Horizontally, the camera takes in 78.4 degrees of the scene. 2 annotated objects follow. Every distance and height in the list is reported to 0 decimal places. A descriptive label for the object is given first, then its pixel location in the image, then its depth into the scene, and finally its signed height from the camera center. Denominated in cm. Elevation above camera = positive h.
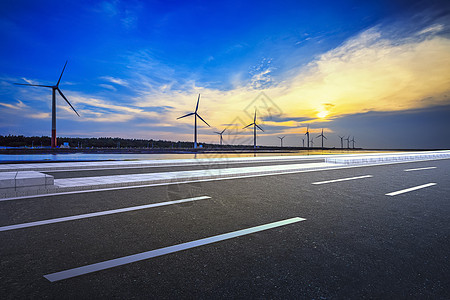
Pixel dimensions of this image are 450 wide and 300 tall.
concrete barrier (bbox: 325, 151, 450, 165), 2027 -76
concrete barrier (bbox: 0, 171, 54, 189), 784 -94
